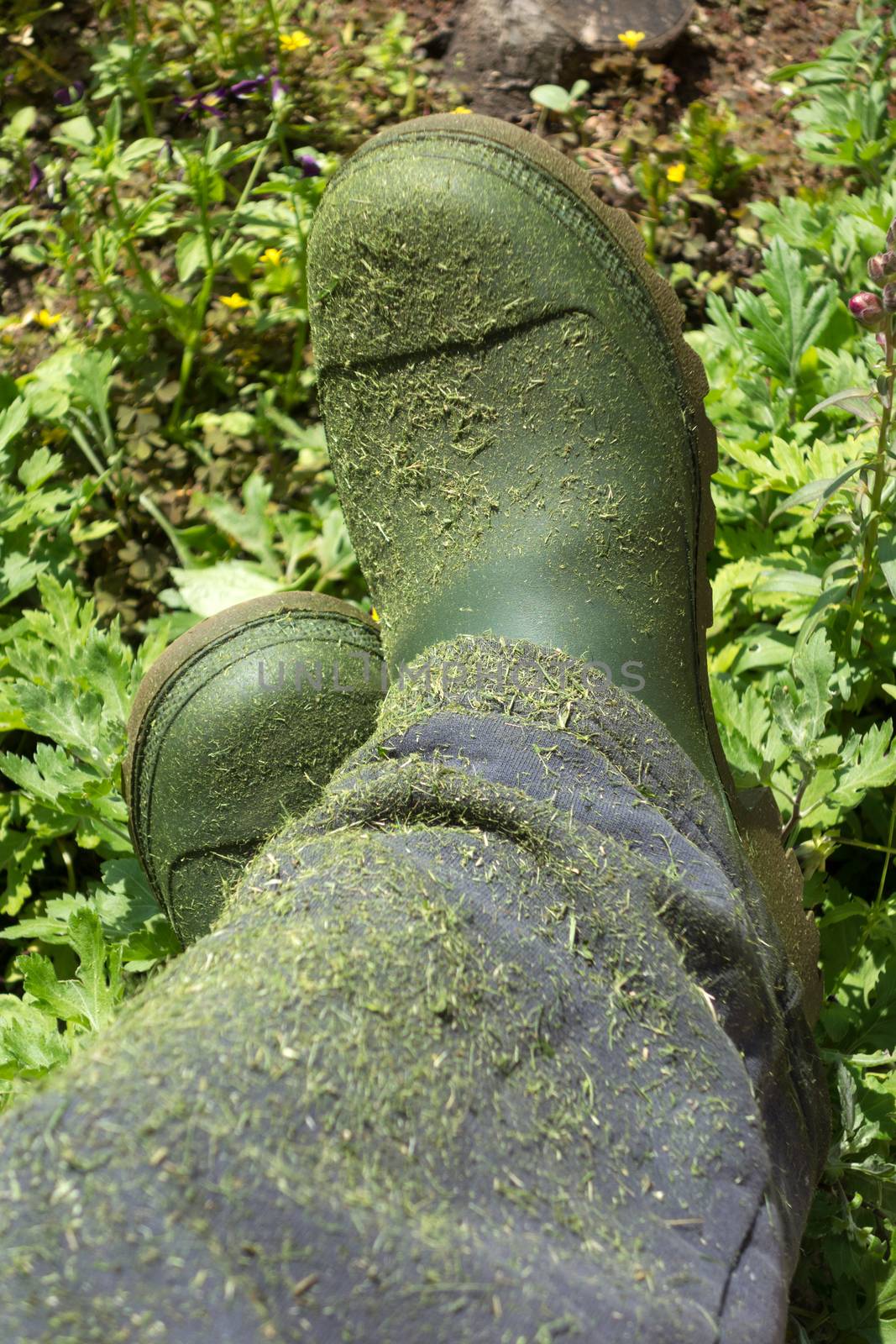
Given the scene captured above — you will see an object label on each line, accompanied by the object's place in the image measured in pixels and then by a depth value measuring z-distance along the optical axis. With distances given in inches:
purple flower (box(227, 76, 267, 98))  95.8
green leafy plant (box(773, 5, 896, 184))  83.0
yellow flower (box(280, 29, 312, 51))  96.5
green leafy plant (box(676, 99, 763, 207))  92.2
